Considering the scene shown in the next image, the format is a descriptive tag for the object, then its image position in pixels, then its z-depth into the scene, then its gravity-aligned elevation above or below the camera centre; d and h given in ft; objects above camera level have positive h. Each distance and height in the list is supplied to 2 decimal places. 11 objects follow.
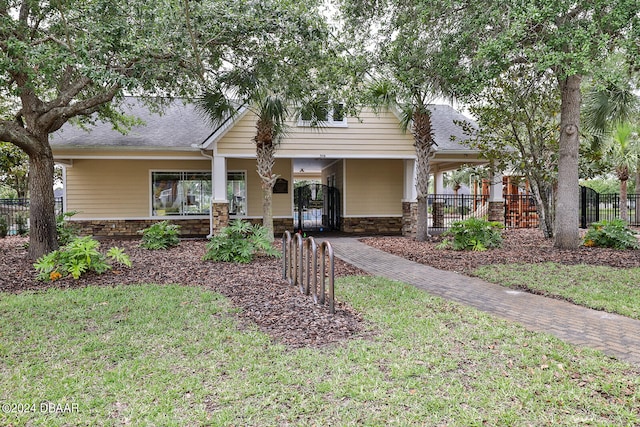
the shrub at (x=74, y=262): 23.86 -2.84
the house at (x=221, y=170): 43.14 +4.73
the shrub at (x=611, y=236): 34.42 -2.34
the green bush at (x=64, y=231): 36.32 -1.68
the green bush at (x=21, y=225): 48.39 -1.48
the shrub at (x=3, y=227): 47.37 -1.66
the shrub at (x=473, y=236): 35.06 -2.26
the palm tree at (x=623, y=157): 52.90 +6.60
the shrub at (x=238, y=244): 29.91 -2.39
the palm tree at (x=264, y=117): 33.47 +7.68
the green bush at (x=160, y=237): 36.95 -2.27
